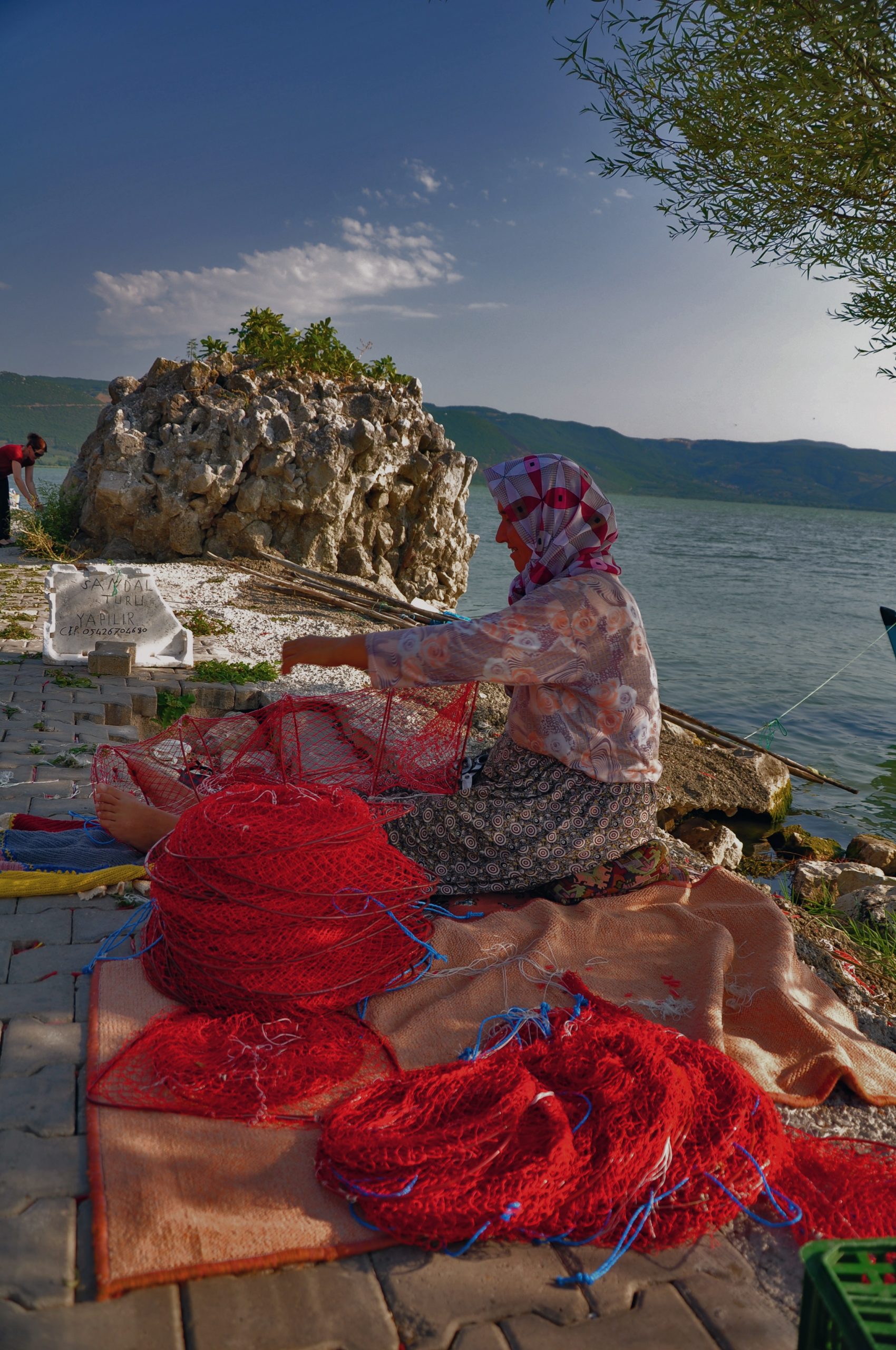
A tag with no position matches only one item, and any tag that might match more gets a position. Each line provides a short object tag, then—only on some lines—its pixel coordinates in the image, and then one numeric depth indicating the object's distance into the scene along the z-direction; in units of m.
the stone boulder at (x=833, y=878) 5.22
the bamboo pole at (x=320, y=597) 9.55
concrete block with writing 6.98
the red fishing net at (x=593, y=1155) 1.90
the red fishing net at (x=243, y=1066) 2.15
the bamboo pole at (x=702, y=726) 8.20
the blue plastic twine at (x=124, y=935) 2.78
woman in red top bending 12.45
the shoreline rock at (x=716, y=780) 7.03
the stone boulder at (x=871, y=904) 4.46
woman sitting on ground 3.11
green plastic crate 1.20
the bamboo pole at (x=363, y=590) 9.26
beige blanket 1.80
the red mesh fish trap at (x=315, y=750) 3.83
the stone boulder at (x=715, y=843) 6.09
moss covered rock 7.05
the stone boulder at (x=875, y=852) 6.54
